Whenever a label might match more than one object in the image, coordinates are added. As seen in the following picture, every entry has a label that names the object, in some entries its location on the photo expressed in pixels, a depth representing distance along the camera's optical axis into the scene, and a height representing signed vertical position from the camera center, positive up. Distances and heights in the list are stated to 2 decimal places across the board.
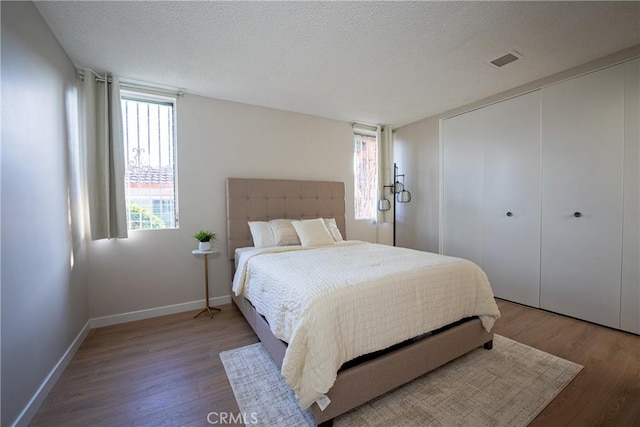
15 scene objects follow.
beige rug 1.48 -1.18
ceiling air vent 2.33 +1.30
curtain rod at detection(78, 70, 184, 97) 2.52 +1.24
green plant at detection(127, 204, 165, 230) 2.82 -0.14
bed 1.42 -0.90
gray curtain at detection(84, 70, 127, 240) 2.46 +0.46
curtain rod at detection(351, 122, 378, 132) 4.18 +1.25
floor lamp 4.41 +0.15
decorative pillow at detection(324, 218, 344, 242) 3.37 -0.31
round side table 2.81 -0.85
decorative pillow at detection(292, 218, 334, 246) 3.03 -0.32
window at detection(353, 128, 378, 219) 4.38 +0.53
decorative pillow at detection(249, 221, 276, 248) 3.02 -0.33
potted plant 2.82 -0.36
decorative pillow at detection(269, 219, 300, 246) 3.04 -0.32
